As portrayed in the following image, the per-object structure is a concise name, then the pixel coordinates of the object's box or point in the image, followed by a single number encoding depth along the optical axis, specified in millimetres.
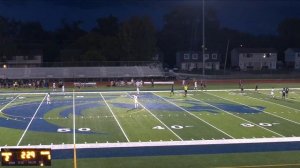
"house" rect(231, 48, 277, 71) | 93250
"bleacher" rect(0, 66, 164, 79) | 59406
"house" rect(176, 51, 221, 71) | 95125
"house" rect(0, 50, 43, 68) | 76438
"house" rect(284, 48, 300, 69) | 95625
